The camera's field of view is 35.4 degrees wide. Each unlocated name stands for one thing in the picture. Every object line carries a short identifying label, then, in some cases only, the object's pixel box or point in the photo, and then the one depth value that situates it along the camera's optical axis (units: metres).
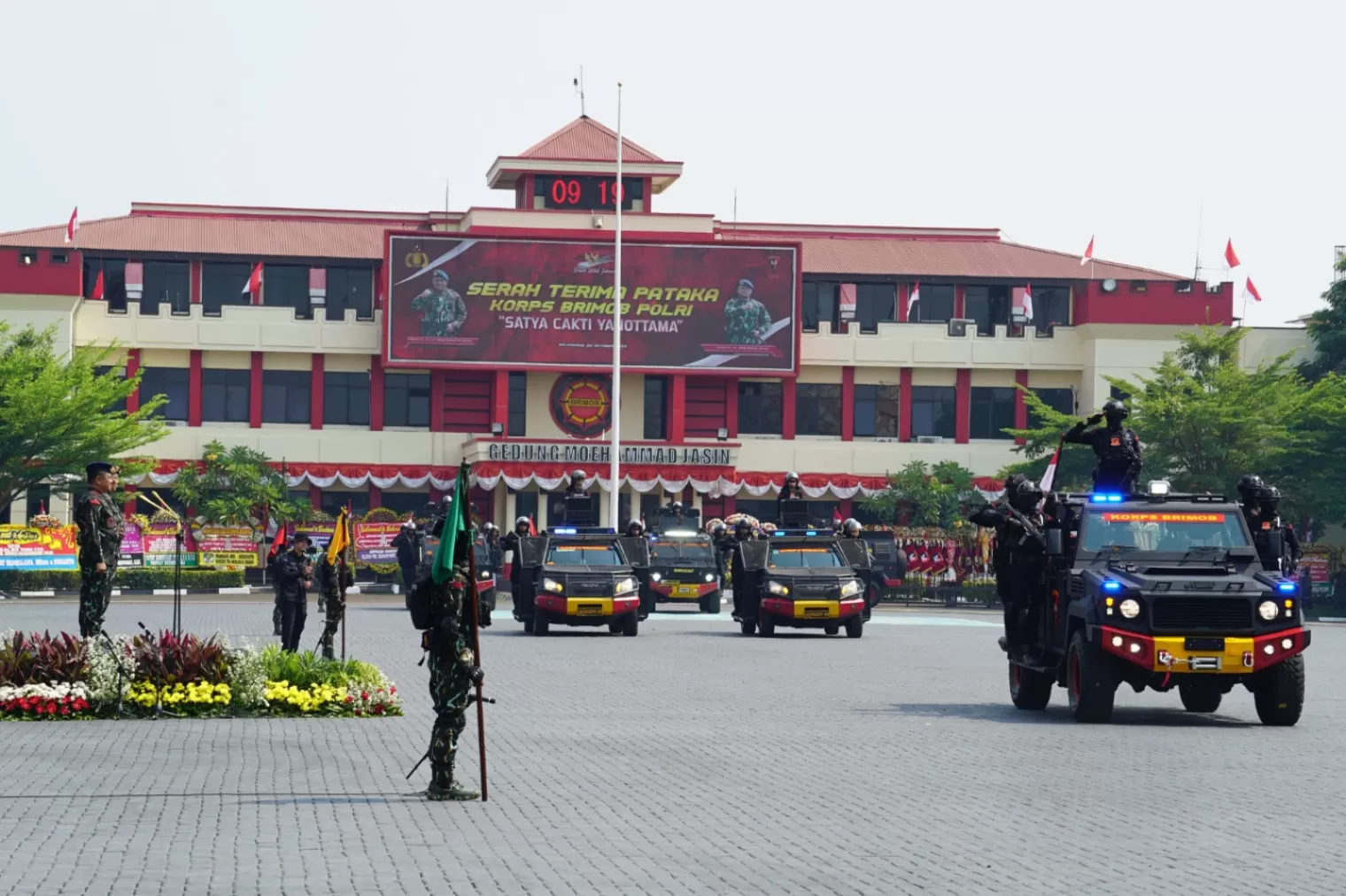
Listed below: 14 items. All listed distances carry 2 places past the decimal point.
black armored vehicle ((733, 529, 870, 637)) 35.62
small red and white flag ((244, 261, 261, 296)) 69.62
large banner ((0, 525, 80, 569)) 52.41
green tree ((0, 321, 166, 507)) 56.97
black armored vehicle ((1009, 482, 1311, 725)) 19.14
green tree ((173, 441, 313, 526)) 64.44
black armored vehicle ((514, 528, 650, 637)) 35.22
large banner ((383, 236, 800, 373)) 68.88
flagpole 56.53
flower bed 19.03
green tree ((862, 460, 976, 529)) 68.25
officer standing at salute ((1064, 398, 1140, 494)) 21.59
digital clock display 72.38
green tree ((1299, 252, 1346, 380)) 70.38
